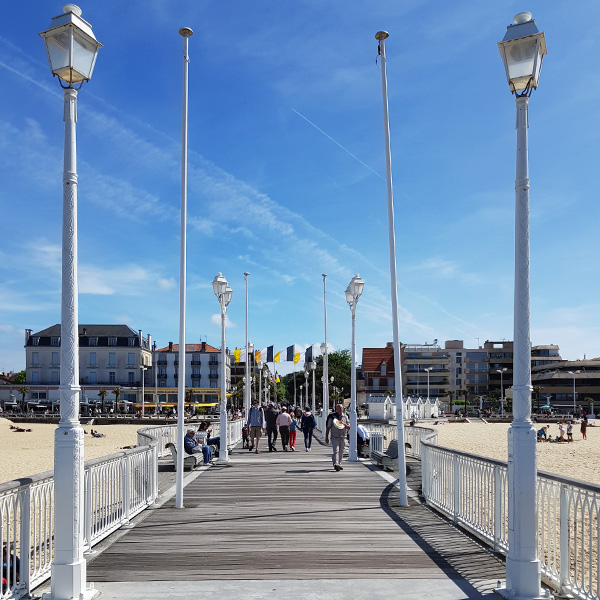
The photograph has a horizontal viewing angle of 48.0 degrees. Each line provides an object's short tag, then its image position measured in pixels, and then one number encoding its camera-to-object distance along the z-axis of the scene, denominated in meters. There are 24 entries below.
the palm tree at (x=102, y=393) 91.78
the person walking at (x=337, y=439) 15.54
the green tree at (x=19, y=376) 154.51
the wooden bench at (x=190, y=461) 15.64
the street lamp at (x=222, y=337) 17.89
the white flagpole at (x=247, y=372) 30.17
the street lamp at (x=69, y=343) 5.82
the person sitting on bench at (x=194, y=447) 17.00
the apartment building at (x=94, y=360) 96.62
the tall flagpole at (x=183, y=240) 11.01
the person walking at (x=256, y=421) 19.86
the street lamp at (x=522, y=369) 5.86
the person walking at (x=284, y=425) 21.64
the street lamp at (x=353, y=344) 18.00
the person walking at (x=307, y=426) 21.80
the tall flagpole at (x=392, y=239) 11.39
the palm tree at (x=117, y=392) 92.26
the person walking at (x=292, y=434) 22.72
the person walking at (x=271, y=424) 21.81
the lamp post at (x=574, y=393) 100.12
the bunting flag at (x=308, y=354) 39.56
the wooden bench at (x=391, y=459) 15.55
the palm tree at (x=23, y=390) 94.31
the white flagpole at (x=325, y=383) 30.58
